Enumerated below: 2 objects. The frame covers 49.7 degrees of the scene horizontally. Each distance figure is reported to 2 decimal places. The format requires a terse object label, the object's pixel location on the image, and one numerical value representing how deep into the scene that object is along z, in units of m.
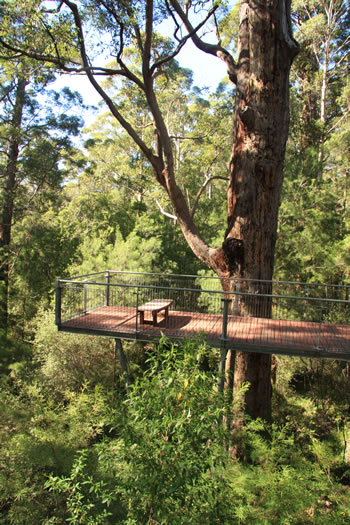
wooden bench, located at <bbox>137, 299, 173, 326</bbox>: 5.63
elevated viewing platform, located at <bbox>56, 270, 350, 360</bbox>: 4.96
